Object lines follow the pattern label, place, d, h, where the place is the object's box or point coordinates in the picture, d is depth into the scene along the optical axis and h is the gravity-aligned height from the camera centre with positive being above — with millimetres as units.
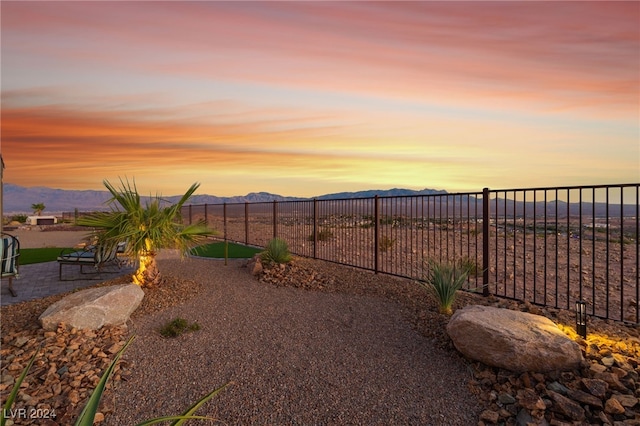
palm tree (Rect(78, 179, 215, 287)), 6781 -303
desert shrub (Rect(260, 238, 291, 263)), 8727 -978
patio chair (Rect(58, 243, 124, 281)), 8109 -1003
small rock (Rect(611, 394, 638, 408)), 3398 -1640
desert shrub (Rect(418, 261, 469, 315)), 5841 -1141
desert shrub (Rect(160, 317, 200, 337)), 5215 -1559
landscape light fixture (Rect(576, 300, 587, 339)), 4668 -1335
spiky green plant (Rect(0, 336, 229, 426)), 1938 -981
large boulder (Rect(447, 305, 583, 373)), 3922 -1363
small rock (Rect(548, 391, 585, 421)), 3342 -1693
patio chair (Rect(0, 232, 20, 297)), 7172 -870
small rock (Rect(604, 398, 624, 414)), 3334 -1662
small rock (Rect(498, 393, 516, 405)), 3674 -1754
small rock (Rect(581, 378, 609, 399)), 3514 -1593
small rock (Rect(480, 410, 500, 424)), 3469 -1804
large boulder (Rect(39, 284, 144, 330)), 5207 -1319
